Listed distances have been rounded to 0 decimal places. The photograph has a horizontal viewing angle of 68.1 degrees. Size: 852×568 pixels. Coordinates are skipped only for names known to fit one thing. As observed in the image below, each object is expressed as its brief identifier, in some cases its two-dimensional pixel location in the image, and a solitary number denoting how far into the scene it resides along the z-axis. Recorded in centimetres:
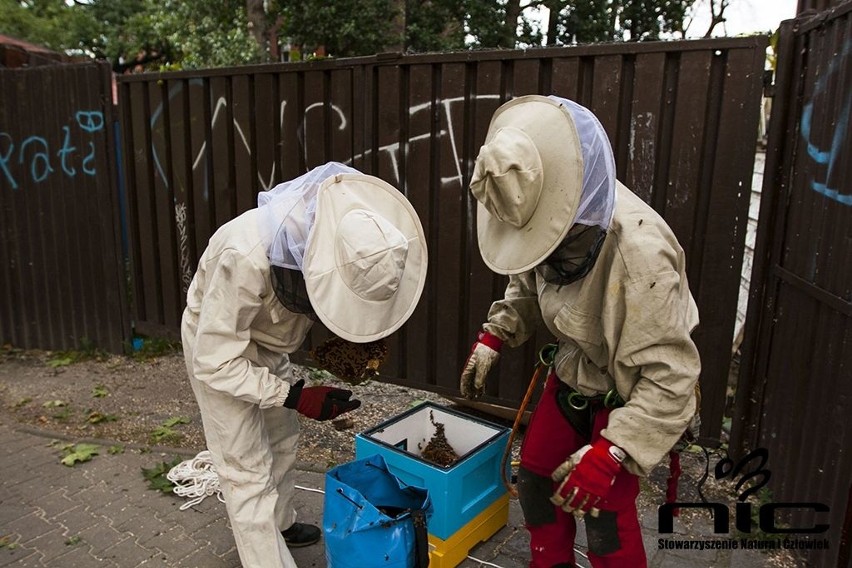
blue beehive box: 292
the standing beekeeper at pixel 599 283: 200
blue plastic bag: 246
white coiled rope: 371
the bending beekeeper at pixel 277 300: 234
